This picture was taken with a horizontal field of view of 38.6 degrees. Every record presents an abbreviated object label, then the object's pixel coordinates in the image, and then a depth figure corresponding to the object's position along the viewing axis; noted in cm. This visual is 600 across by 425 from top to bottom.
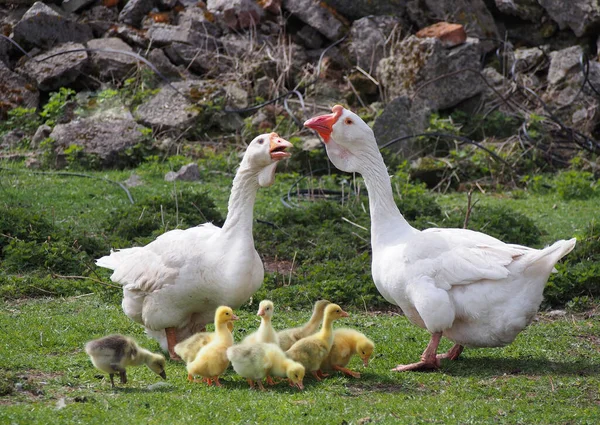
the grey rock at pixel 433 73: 1773
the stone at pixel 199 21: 1961
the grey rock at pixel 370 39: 1922
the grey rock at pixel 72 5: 2038
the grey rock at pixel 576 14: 2008
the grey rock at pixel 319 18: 1995
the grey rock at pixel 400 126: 1655
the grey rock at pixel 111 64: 1872
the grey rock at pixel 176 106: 1730
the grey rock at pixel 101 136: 1630
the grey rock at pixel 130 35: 1956
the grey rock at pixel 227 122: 1766
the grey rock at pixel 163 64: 1889
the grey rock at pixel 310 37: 2002
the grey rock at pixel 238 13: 1978
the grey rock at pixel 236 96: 1814
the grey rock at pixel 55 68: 1844
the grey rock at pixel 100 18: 2005
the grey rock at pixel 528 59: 1973
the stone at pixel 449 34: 1866
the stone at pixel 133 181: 1511
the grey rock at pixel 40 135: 1692
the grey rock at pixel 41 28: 1916
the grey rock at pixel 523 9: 2122
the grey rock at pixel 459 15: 2039
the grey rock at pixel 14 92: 1811
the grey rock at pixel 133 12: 2016
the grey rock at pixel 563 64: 1886
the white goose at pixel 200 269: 773
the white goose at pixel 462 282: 746
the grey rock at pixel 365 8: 2045
